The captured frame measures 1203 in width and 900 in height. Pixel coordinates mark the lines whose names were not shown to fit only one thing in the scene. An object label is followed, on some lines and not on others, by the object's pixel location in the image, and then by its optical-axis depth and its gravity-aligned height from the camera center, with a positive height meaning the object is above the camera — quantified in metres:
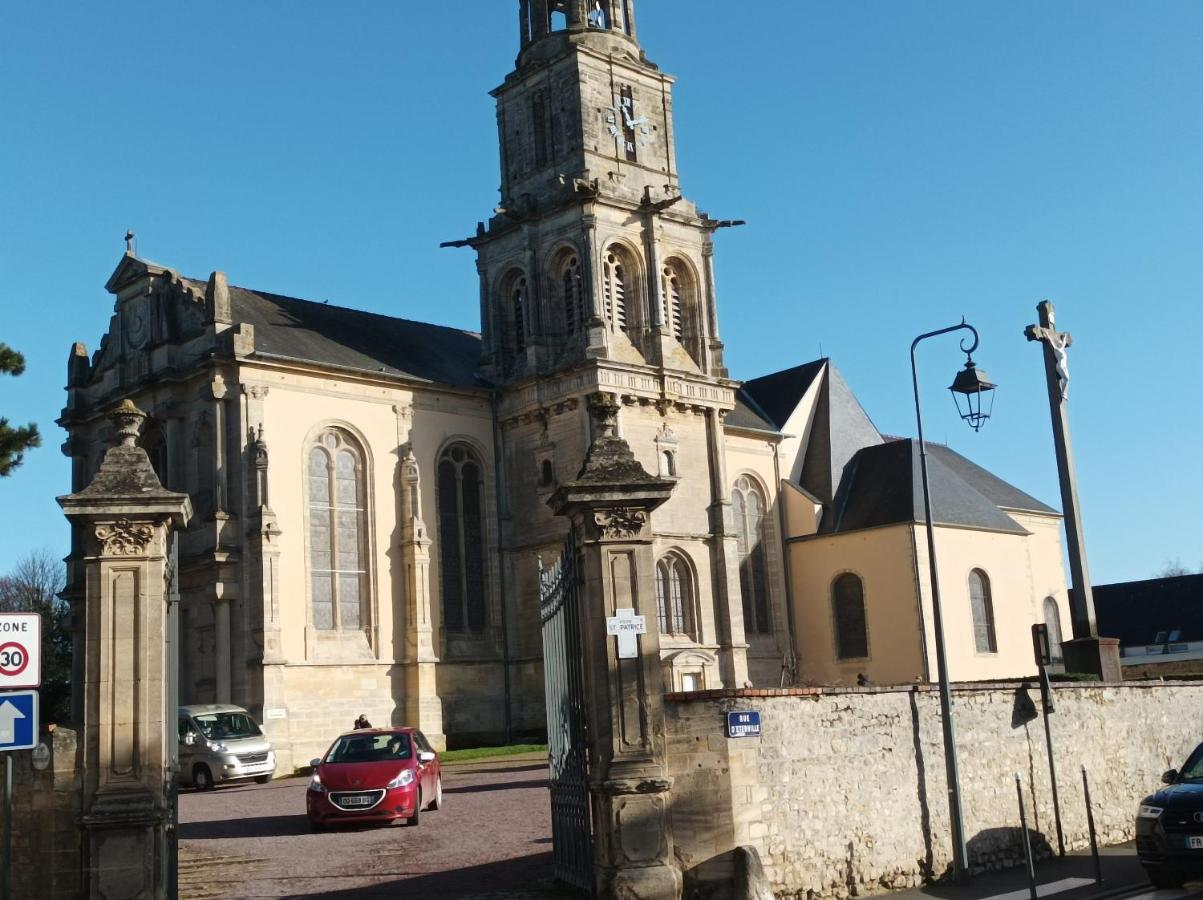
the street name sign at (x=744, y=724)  13.16 -0.50
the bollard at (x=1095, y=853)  15.65 -2.35
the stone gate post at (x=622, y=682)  12.70 -0.02
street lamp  15.73 +0.19
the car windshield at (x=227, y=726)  28.30 -0.41
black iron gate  13.25 -0.41
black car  15.09 -2.12
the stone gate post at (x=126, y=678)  11.83 +0.31
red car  19.42 -1.21
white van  27.92 -0.88
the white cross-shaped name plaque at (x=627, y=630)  13.12 +0.48
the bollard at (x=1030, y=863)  14.32 -2.22
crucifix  22.94 +3.22
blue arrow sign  10.99 +0.00
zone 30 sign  11.16 +0.57
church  35.44 +6.30
